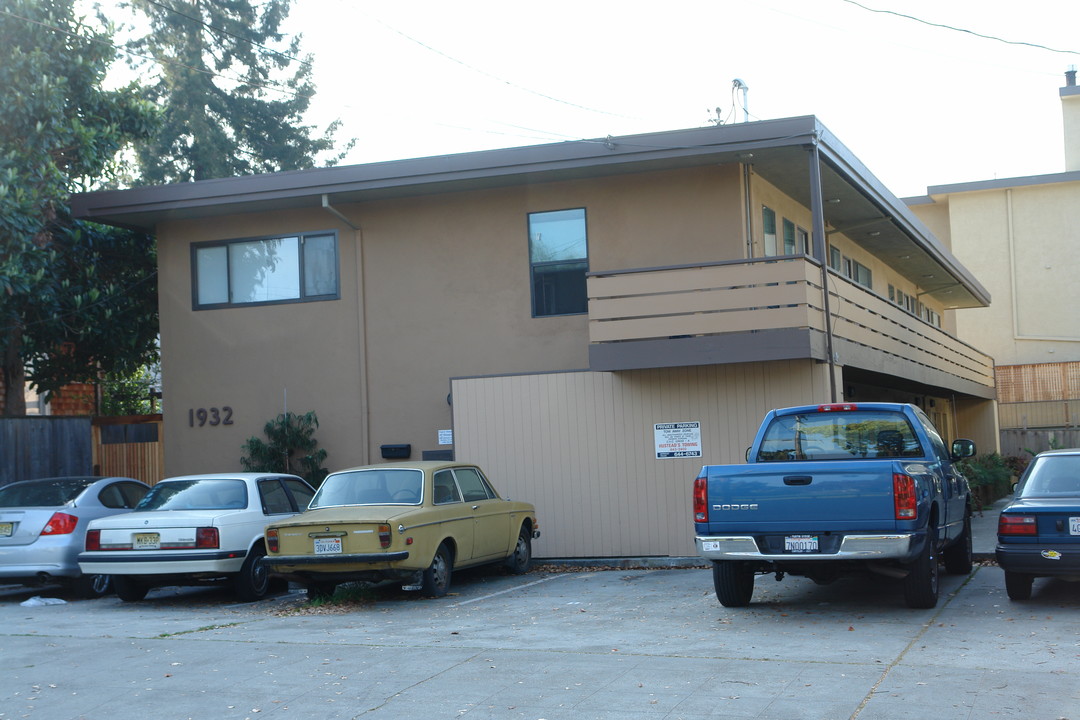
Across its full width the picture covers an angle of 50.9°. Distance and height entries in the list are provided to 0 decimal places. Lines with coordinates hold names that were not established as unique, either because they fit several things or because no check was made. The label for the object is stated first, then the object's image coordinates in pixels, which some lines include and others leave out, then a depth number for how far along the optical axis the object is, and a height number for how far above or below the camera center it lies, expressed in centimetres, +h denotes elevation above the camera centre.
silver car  1272 -91
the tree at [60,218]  1658 +356
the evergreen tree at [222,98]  3522 +1090
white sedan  1191 -101
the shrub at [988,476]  2065 -129
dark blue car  983 -115
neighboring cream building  3588 +413
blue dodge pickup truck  945 -74
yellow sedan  1139 -99
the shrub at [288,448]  1730 -13
